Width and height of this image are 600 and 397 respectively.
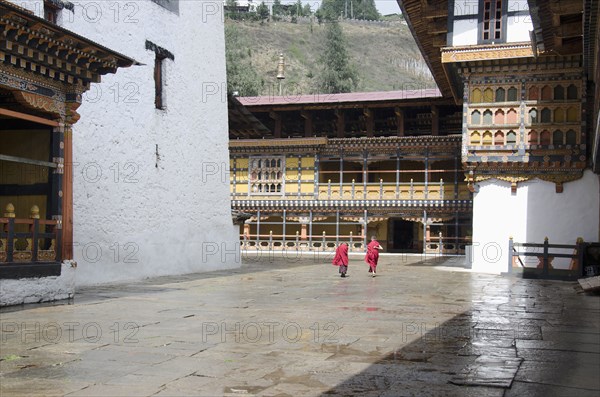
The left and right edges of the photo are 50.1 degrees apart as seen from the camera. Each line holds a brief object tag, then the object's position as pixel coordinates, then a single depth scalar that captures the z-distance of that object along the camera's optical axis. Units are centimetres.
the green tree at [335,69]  7844
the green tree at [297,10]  13425
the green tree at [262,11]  12275
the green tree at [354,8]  15025
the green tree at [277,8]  13623
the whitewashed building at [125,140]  1098
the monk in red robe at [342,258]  1805
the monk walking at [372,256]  1878
